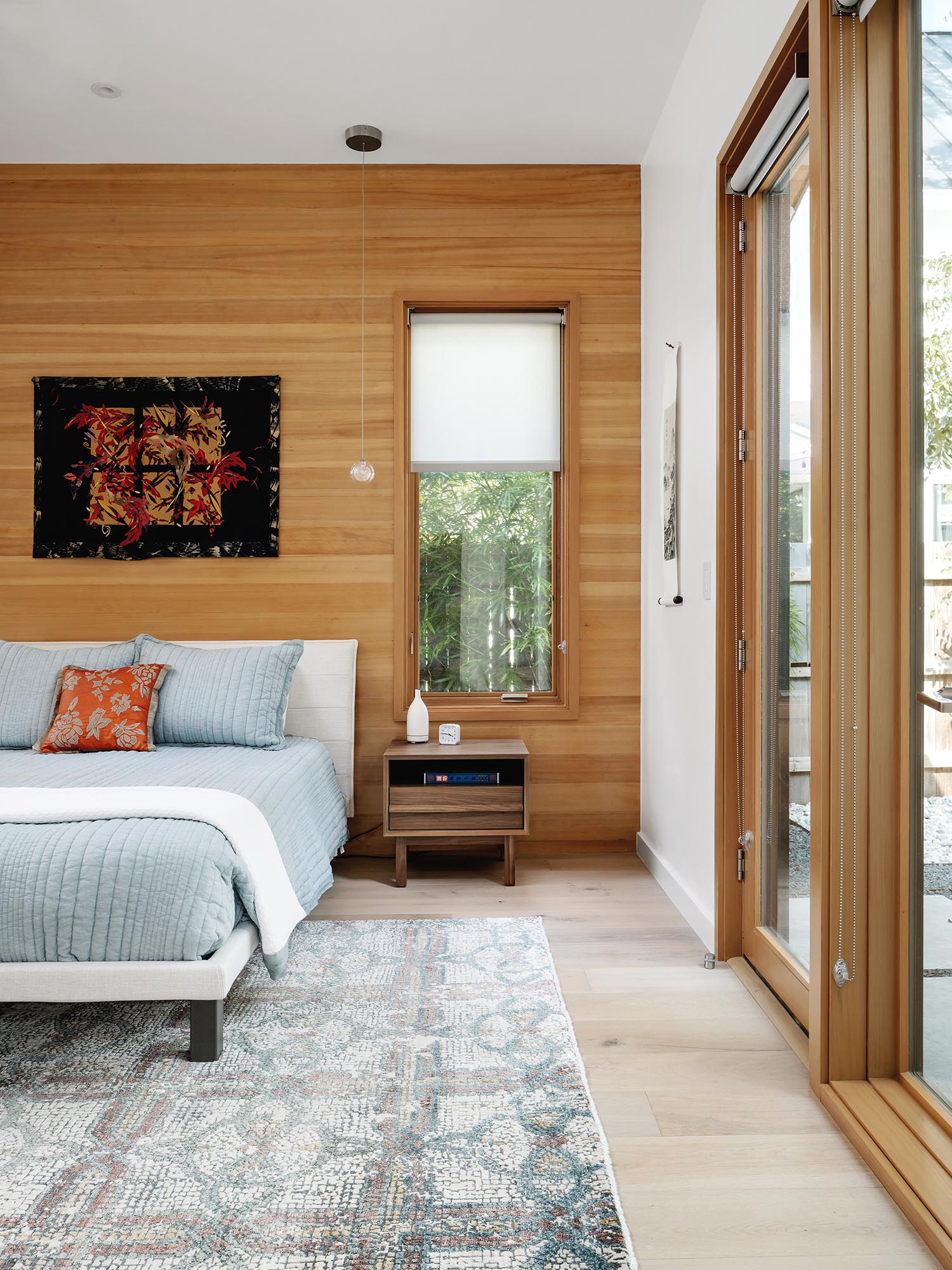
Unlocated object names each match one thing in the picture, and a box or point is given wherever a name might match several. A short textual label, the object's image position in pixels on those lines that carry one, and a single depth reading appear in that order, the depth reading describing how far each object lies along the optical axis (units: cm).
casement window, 388
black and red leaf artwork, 381
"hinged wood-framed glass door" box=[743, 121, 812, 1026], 227
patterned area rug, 148
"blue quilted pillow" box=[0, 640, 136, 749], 329
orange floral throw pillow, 316
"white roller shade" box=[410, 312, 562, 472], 388
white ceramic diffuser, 363
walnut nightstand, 340
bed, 202
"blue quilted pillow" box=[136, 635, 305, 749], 331
